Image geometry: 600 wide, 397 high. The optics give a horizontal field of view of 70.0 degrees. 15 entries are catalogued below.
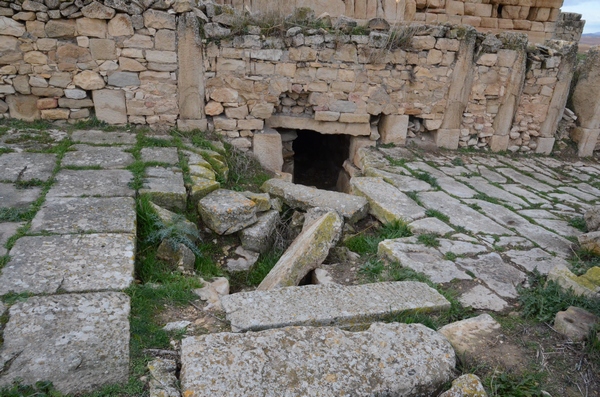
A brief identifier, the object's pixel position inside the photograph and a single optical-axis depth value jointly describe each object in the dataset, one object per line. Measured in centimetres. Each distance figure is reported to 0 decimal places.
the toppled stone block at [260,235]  423
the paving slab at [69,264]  270
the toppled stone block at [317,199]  461
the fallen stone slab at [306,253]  346
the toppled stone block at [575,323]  261
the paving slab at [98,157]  466
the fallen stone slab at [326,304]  258
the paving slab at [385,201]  450
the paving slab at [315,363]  205
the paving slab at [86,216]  335
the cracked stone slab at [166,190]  411
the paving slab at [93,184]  396
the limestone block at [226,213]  417
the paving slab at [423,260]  346
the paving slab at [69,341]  206
